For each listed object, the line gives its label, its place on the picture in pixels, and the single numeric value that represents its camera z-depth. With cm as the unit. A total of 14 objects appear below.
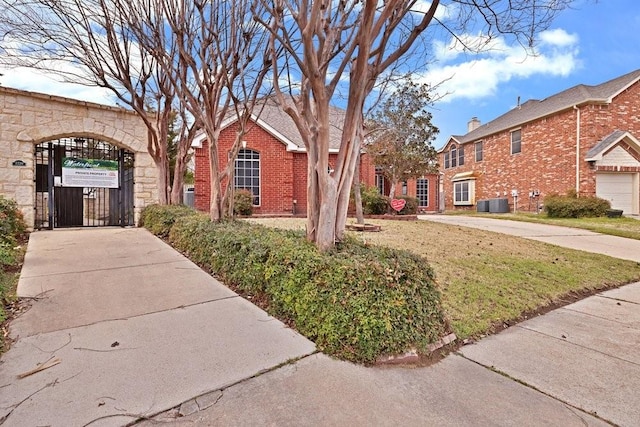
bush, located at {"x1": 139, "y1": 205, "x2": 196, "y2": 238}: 775
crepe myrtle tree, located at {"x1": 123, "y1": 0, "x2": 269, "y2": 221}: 603
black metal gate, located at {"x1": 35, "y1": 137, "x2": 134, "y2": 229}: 939
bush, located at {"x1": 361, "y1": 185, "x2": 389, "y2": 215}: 1372
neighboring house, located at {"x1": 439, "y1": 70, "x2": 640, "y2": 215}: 1664
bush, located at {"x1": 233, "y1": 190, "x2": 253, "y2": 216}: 1324
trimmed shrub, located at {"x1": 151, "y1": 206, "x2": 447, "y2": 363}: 259
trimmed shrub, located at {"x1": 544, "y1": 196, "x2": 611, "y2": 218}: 1505
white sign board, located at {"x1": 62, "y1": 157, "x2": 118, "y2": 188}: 953
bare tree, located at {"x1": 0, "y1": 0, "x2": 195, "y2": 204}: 662
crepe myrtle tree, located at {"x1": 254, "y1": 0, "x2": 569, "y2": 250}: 348
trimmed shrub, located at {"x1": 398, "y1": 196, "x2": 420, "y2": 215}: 1423
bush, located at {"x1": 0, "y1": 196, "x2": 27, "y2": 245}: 598
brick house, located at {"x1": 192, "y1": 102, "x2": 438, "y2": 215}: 1448
